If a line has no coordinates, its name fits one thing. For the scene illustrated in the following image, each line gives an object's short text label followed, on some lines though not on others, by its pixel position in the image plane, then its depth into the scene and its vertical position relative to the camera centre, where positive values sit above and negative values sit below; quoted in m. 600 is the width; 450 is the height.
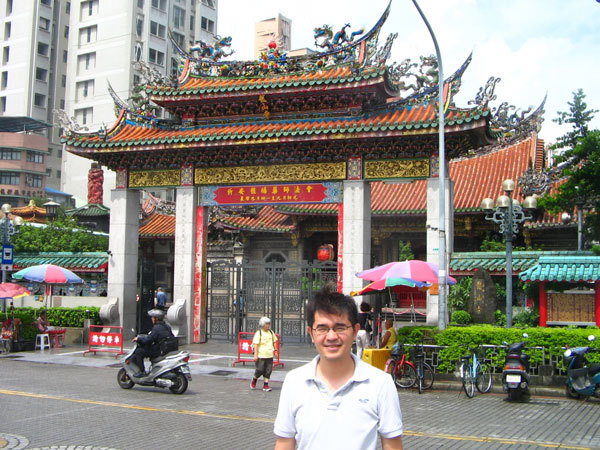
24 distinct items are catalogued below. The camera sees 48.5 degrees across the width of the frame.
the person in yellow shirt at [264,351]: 13.57 -1.30
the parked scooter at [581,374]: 12.20 -1.56
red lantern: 30.25 +1.61
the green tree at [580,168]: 17.45 +3.26
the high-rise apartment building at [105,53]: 58.91 +21.07
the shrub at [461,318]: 20.00 -0.86
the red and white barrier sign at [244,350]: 17.64 -1.66
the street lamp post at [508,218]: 16.83 +1.83
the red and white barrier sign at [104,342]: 19.59 -1.64
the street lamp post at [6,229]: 22.24 +1.92
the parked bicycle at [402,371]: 13.90 -1.71
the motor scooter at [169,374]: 12.88 -1.68
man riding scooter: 12.92 -1.05
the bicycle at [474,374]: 12.92 -1.67
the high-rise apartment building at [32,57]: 63.72 +22.04
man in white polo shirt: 3.66 -0.62
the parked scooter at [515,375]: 12.28 -1.57
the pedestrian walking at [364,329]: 15.09 -0.99
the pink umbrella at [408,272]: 15.80 +0.41
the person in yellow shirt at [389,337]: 14.54 -1.06
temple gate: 20.03 +4.47
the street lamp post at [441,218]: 15.53 +1.74
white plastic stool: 20.64 -1.72
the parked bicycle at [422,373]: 13.70 -1.74
